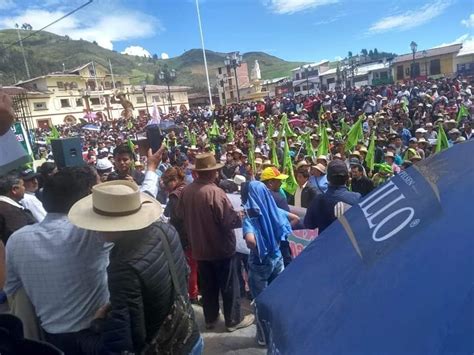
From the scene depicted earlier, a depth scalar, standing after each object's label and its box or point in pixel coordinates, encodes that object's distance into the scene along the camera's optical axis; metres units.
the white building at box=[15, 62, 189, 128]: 59.53
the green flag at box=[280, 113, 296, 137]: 12.66
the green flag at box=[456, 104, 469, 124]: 11.75
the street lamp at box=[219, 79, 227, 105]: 76.31
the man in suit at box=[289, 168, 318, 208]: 5.19
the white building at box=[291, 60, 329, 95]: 67.62
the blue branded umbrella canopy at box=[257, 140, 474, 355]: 0.78
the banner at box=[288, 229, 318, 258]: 4.03
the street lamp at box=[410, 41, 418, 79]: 34.94
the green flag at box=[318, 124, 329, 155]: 9.30
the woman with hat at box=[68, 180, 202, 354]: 1.92
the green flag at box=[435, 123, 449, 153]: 8.12
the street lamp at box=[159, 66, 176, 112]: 41.34
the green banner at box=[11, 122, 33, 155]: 8.52
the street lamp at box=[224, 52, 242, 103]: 42.58
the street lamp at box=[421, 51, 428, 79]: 60.31
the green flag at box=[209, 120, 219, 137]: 16.44
